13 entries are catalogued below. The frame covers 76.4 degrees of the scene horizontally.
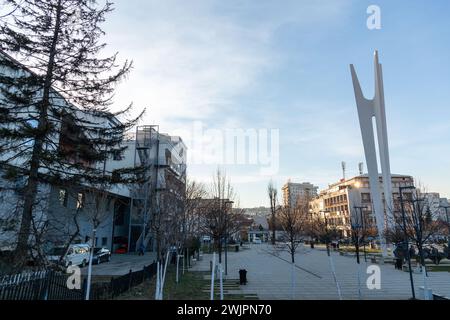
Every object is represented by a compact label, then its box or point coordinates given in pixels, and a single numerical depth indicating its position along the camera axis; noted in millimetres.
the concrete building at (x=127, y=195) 12723
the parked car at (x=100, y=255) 28570
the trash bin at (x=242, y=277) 17891
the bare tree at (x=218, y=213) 22219
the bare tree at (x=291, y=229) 15297
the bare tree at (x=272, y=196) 74438
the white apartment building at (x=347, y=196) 86294
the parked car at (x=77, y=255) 20362
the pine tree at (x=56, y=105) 11469
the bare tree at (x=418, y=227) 14789
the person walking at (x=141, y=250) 38256
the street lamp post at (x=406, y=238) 13709
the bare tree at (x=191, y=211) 24922
